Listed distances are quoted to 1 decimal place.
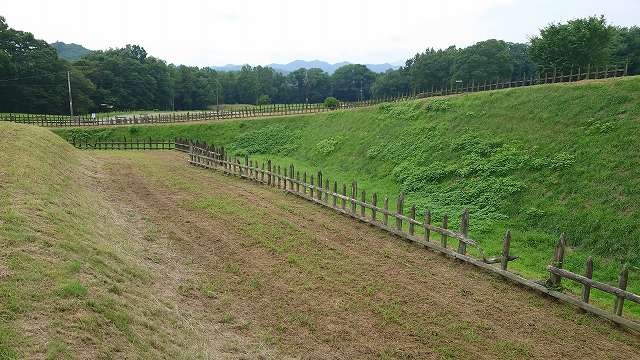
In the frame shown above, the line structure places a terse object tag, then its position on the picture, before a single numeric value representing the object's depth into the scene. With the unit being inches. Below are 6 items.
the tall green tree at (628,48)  2586.9
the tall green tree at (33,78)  2869.1
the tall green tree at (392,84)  4653.1
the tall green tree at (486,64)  3410.4
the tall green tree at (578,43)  2004.2
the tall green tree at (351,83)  5561.0
